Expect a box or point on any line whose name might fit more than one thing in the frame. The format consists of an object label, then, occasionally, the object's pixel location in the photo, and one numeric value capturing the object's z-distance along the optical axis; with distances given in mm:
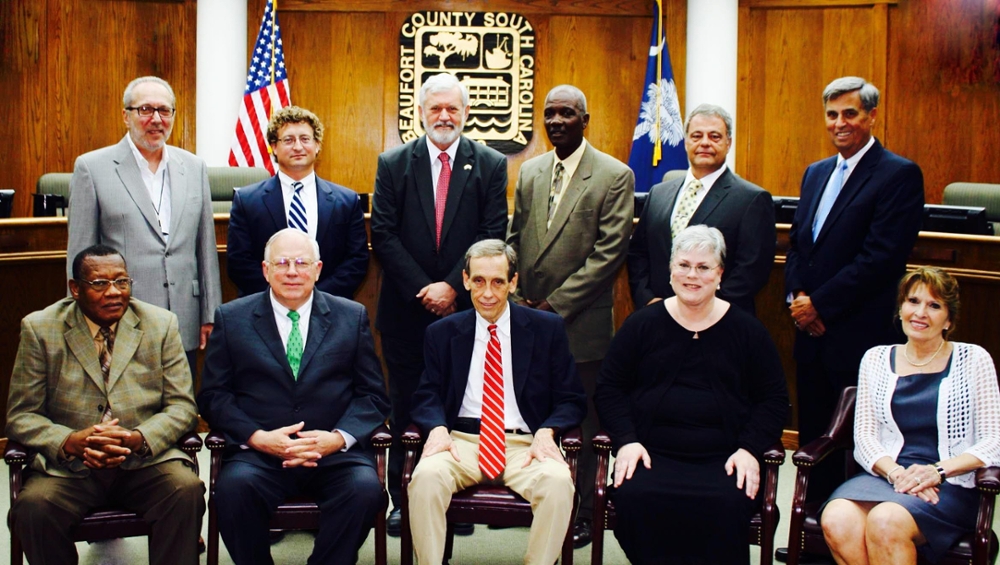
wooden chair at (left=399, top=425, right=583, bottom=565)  3150
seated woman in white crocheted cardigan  2910
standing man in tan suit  3799
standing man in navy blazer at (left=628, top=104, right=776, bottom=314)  3637
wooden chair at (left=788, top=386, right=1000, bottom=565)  2842
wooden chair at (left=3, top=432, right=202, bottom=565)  3000
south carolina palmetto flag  7543
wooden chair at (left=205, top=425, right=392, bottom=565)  3109
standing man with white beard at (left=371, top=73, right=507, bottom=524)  3852
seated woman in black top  3090
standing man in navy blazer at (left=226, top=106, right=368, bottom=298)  3836
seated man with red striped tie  3191
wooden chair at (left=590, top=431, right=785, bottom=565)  3053
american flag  7273
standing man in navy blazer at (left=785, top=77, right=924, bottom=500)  3508
